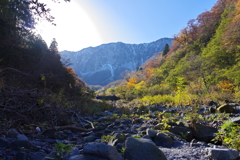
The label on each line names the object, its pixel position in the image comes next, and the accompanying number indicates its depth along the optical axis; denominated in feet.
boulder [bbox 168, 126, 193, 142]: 9.48
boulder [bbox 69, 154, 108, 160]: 4.76
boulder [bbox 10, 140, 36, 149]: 5.47
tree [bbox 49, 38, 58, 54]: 44.82
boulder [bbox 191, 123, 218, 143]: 9.43
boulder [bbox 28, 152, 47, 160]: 4.80
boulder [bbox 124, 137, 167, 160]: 5.12
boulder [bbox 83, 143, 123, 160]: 4.86
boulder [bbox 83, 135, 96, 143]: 8.89
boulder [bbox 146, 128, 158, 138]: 8.45
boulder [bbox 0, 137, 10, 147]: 5.49
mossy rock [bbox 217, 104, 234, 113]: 17.75
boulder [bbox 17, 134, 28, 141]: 6.45
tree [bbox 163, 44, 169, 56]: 130.10
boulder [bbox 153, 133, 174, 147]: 7.95
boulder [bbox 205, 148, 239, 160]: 5.73
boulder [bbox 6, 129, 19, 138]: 6.79
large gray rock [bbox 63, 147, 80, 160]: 4.90
